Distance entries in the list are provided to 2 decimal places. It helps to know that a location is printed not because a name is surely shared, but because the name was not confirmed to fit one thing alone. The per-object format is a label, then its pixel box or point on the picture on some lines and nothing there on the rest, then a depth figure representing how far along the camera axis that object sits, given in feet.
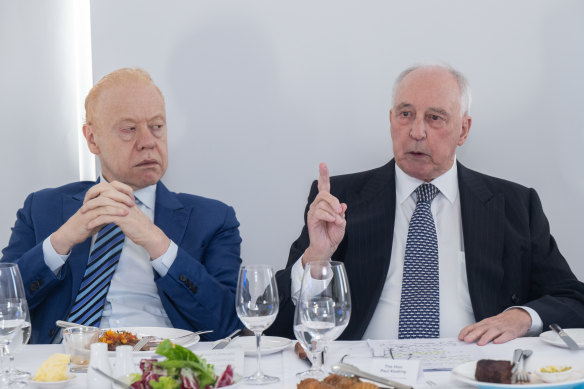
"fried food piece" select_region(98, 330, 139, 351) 6.34
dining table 5.92
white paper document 6.17
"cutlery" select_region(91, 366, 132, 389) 5.51
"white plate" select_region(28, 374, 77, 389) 5.80
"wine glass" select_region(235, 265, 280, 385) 5.97
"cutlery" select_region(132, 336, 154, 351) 6.29
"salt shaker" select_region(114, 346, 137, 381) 5.69
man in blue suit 7.33
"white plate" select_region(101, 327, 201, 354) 6.57
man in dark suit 7.52
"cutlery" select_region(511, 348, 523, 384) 5.68
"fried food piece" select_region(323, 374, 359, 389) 5.50
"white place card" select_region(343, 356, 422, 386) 5.79
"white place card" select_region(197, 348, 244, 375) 6.05
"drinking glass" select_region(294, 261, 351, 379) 5.86
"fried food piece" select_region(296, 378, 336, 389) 5.44
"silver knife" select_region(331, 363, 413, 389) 5.61
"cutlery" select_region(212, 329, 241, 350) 6.48
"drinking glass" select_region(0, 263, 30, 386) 5.93
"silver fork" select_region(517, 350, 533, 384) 5.68
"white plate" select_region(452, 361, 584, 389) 5.59
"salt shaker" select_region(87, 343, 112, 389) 5.69
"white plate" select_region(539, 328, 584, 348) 6.46
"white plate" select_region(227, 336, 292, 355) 6.36
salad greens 5.45
